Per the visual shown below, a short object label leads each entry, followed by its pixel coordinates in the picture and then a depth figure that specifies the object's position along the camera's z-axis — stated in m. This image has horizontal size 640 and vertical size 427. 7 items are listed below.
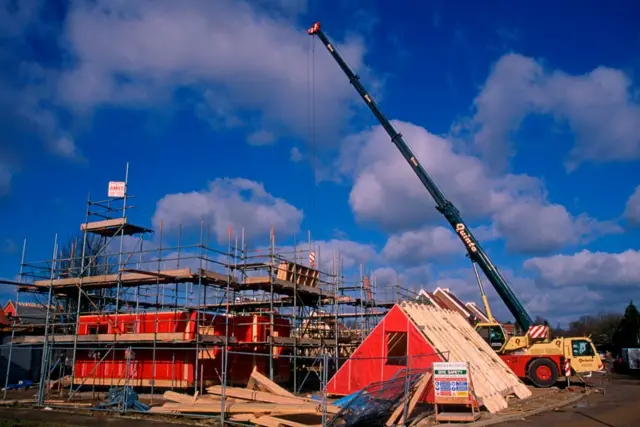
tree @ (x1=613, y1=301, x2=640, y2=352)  64.88
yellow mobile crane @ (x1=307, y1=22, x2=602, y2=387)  27.31
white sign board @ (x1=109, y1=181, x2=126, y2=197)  25.23
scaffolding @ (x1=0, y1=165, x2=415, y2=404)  22.06
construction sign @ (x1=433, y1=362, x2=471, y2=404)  16.42
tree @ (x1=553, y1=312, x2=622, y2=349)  89.94
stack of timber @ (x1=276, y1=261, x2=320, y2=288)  24.50
